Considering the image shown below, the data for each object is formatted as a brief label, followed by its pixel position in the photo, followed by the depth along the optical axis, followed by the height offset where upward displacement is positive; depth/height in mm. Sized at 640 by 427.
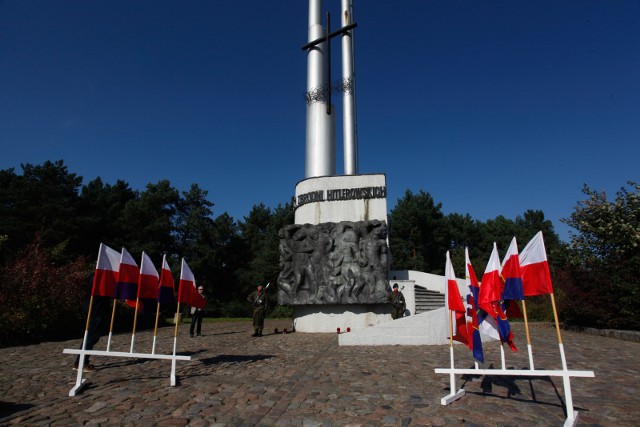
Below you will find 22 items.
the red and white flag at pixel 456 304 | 5816 +97
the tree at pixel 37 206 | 31625 +8818
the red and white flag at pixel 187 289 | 7438 +422
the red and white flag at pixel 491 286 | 5531 +335
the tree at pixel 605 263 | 13438 +1702
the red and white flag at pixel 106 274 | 6855 +668
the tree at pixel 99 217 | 36156 +9245
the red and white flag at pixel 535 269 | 5008 +523
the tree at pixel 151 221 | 40594 +9340
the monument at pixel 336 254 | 16141 +2334
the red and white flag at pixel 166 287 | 7516 +461
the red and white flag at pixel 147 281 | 7391 +577
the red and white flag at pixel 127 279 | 7273 +597
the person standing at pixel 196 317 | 14629 -191
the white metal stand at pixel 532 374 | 4402 -804
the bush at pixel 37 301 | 12352 +394
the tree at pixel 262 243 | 39969 +7506
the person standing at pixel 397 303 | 14937 +296
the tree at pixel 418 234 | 47969 +9480
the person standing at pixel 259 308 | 15016 +132
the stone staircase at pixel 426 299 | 18203 +554
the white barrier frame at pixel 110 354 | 6055 -710
